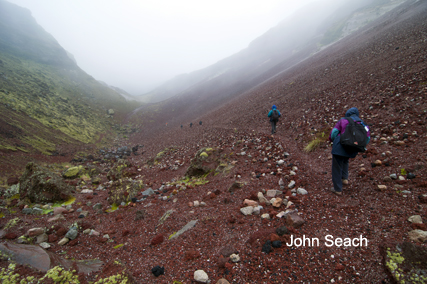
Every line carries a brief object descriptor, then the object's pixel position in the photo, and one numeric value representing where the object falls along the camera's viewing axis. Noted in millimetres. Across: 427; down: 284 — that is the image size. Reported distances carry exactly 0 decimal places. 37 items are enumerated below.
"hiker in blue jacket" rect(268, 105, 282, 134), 12520
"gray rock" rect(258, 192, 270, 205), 5574
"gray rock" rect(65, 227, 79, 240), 5398
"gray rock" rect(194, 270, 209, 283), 3469
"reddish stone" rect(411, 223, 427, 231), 3323
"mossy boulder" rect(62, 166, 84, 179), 12481
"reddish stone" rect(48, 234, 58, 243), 5250
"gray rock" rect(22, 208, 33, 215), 6758
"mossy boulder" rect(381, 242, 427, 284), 2627
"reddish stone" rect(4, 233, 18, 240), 4918
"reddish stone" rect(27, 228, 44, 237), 5156
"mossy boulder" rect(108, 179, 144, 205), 8479
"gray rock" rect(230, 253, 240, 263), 3763
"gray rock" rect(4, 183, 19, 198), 8305
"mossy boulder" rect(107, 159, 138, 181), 12666
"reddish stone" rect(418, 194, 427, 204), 4016
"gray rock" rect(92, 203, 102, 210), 7960
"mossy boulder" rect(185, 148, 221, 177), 10172
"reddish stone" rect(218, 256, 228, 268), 3721
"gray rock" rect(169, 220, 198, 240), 5145
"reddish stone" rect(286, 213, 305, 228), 4285
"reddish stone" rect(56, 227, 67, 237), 5450
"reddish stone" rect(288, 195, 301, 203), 5280
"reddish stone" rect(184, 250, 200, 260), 4145
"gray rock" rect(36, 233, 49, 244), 5093
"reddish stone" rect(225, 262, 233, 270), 3661
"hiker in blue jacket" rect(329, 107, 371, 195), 5445
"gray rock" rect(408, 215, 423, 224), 3538
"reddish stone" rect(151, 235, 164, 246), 4957
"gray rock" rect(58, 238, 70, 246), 5193
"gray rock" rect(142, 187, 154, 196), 8945
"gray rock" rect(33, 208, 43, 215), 6857
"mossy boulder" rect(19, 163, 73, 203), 8039
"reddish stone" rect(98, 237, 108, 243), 5434
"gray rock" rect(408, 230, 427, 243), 3072
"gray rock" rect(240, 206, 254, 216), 5250
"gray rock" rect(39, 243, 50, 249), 4954
